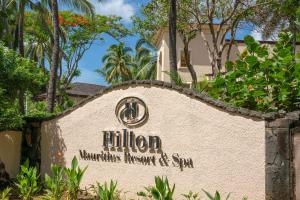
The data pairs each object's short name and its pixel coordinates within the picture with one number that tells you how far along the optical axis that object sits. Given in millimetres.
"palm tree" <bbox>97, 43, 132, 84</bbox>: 29313
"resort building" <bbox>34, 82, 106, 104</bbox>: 27482
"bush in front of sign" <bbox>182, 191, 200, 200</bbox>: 5814
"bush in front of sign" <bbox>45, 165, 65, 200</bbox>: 6209
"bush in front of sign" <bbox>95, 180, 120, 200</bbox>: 5752
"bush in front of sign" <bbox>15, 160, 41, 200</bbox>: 6464
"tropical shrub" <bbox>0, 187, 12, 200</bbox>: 6226
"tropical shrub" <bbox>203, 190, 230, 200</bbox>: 4824
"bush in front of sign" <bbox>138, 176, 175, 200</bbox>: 5201
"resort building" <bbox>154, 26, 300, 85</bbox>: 18239
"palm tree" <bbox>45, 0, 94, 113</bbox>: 10611
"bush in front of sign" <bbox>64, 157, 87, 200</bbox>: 6272
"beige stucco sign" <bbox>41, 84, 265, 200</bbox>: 5588
